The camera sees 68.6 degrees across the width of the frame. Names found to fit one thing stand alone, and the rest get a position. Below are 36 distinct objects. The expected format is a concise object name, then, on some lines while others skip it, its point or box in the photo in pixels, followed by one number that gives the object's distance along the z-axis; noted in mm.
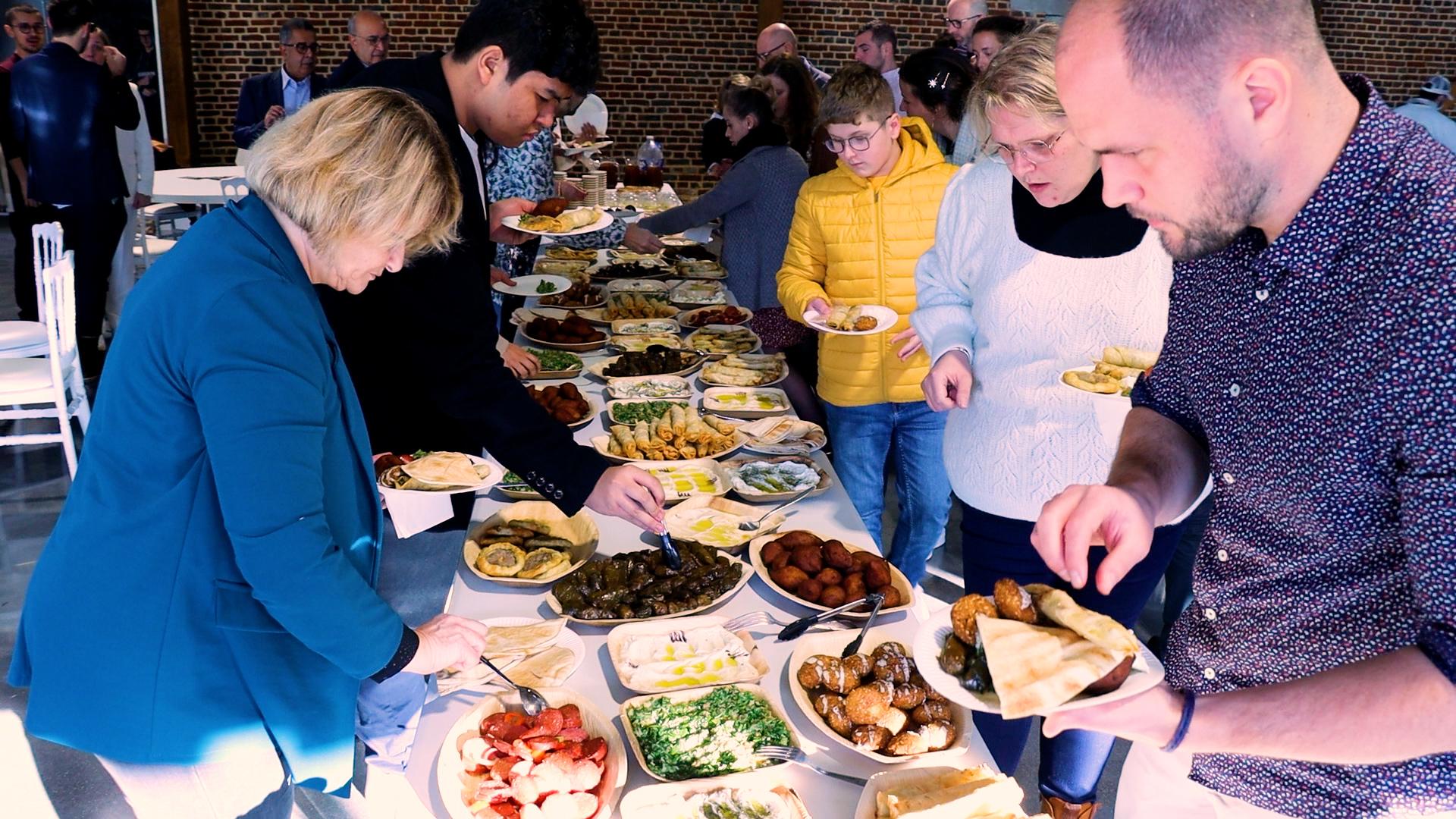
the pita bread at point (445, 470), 2189
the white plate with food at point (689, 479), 2402
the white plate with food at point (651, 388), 3068
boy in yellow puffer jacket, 2945
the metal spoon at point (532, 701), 1554
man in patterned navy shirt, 915
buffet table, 1476
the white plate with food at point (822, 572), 1906
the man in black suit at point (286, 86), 7805
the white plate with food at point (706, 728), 1480
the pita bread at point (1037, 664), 1028
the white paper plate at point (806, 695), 1511
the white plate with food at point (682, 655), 1691
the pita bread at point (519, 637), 1722
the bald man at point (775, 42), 7047
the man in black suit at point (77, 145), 5562
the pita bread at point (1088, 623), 1086
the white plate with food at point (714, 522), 2182
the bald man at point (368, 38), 7707
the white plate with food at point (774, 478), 2389
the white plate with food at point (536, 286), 4152
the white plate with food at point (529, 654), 1659
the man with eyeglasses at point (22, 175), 6188
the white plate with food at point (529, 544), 1997
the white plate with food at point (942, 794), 1316
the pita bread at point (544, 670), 1646
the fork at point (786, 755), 1501
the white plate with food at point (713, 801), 1372
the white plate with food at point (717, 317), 3955
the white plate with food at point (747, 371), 3240
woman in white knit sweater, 1980
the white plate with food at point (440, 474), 2168
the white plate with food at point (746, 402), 2969
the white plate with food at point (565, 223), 3764
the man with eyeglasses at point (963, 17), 6172
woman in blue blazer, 1315
